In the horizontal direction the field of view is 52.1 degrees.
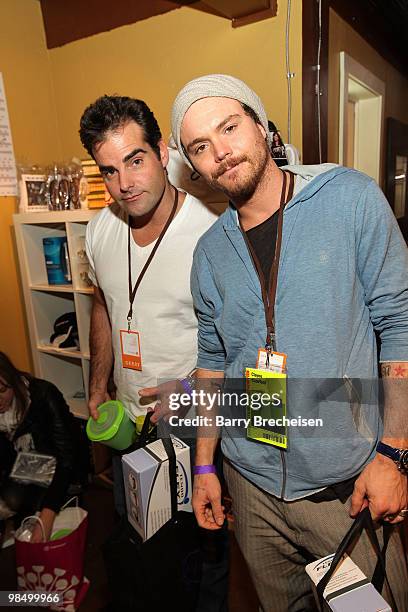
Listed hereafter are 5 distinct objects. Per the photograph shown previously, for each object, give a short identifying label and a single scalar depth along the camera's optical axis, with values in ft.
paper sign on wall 8.33
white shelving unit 7.73
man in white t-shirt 4.40
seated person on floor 6.80
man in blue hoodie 3.08
